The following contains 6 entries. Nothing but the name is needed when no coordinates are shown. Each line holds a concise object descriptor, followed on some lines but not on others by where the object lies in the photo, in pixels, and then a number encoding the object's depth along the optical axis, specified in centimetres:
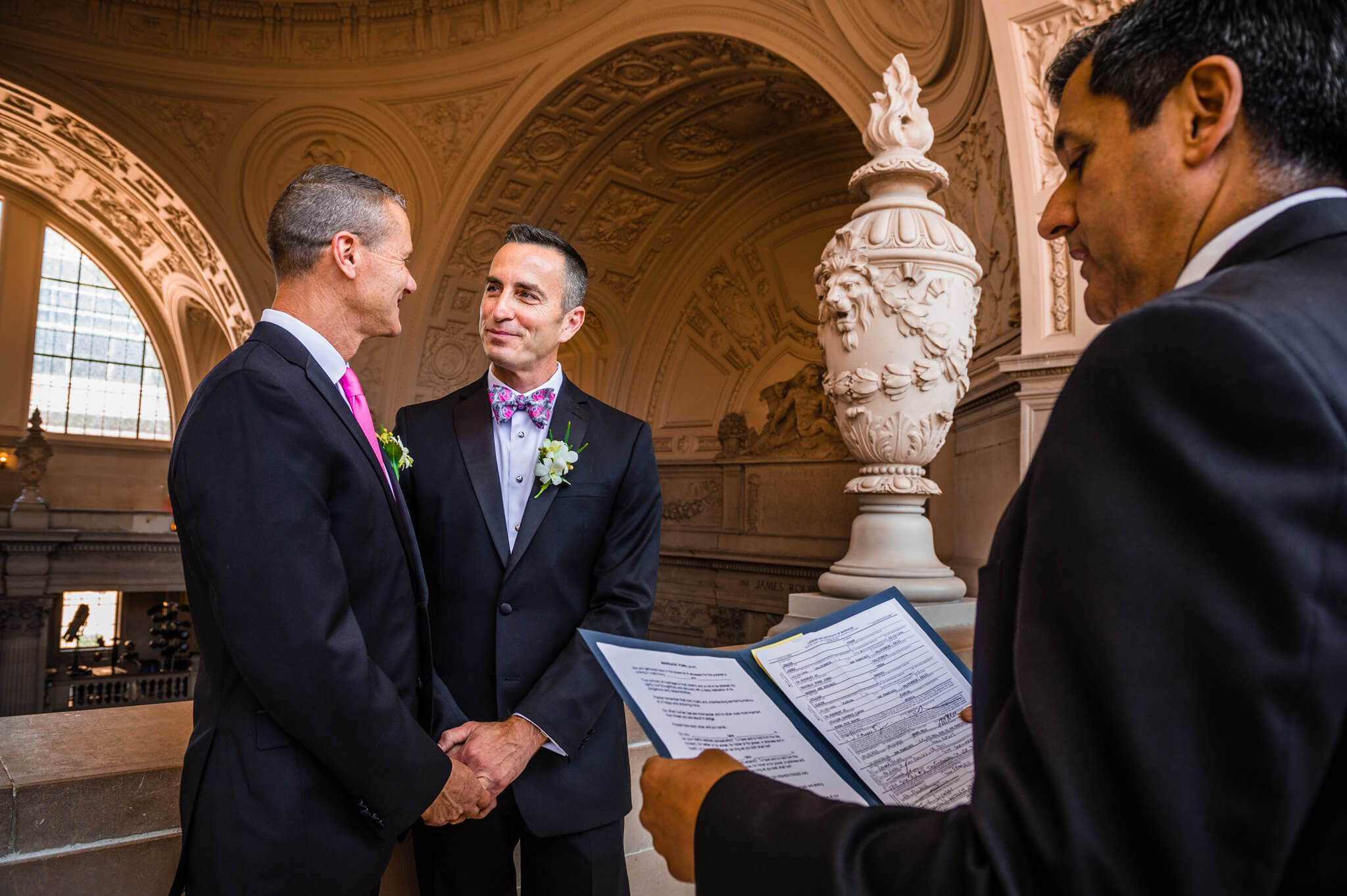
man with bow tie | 186
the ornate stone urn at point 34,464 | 1645
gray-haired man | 139
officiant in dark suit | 59
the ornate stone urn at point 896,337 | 316
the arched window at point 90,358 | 1964
